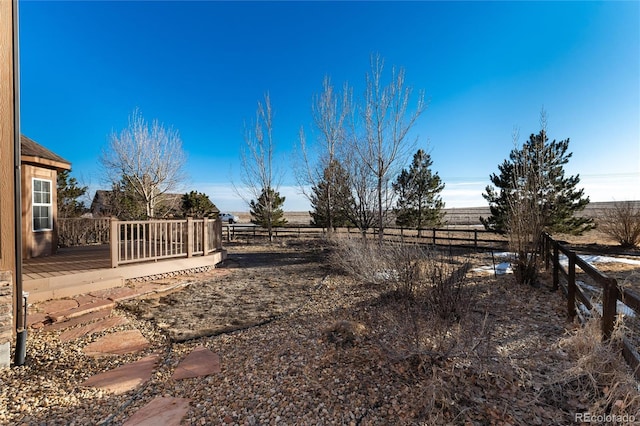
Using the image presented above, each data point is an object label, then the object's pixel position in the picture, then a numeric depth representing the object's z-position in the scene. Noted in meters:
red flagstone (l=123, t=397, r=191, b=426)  1.99
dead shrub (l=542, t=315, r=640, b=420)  1.76
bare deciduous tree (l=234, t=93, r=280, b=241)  15.38
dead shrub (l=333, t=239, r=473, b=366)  2.65
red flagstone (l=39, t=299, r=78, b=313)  4.29
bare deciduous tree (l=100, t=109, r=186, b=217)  14.62
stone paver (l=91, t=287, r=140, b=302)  5.05
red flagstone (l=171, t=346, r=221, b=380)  2.71
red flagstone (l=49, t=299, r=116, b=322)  4.11
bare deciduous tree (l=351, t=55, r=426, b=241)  9.67
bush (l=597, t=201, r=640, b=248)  10.89
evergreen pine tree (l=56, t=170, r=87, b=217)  13.02
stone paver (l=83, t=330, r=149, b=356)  3.23
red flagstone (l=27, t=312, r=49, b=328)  3.79
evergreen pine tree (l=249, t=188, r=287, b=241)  15.52
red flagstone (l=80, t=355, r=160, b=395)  2.50
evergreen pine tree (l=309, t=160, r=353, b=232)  11.36
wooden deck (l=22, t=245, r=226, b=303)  4.73
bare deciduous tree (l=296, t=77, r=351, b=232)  12.56
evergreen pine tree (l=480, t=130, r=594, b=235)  11.30
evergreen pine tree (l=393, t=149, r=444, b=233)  15.53
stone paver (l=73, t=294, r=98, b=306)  4.69
